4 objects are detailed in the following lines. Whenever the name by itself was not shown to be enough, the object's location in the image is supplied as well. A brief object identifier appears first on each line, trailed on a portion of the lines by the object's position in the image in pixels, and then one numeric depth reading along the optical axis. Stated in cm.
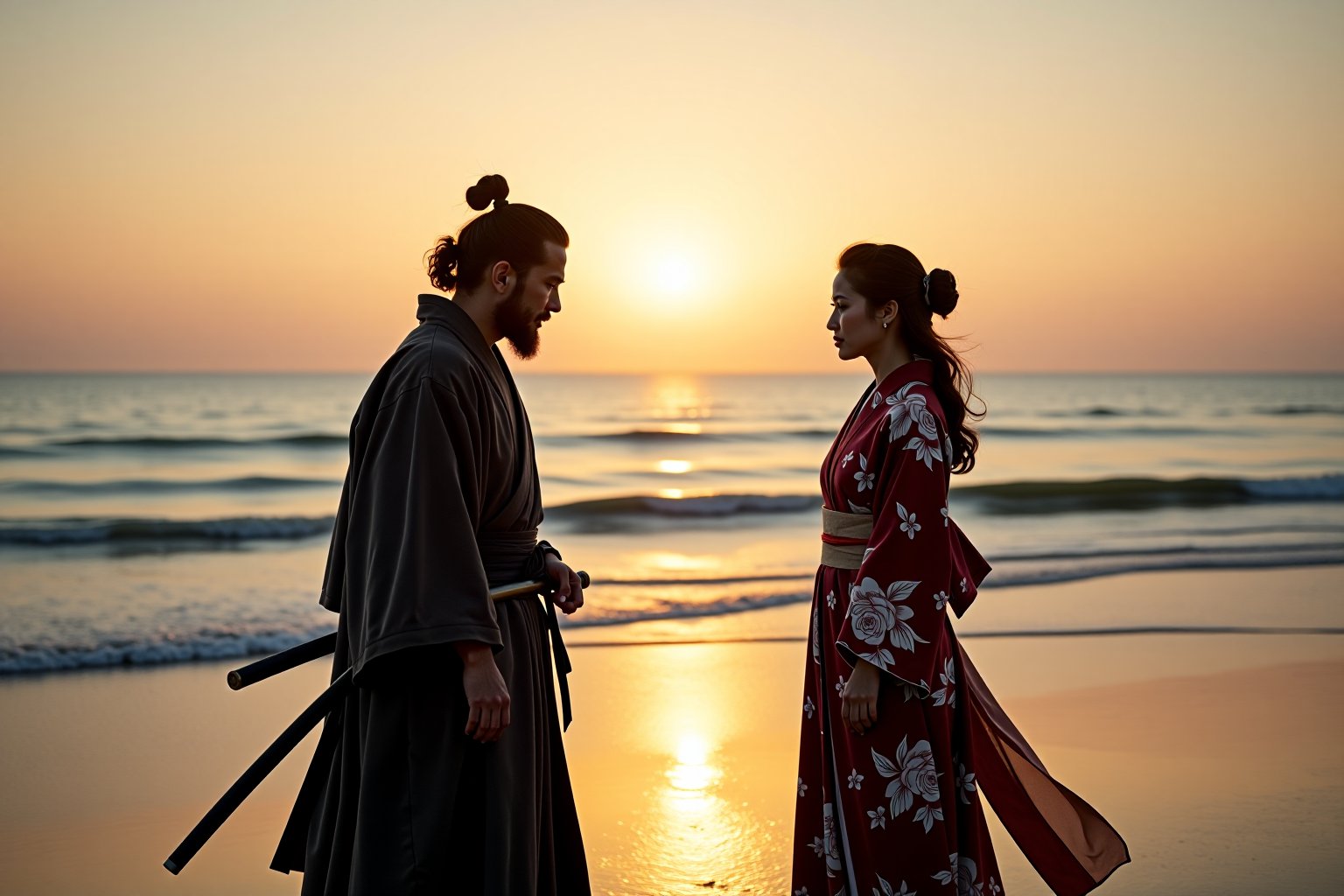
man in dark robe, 196
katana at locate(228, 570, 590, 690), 196
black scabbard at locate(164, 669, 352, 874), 199
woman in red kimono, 231
